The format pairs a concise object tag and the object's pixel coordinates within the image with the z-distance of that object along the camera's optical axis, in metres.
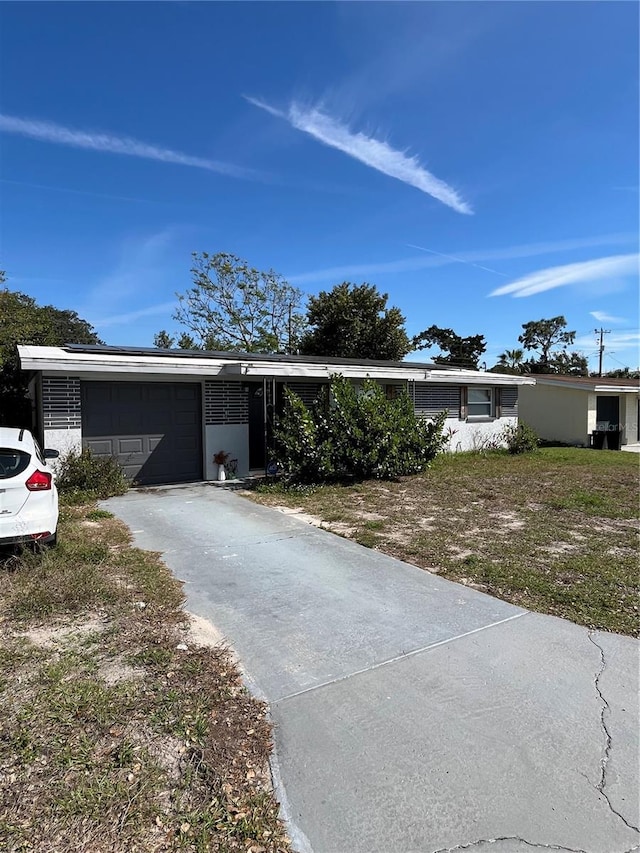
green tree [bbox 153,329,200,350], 33.09
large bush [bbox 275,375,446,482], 10.02
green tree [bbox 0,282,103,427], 12.20
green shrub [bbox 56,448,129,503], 8.78
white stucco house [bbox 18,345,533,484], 9.05
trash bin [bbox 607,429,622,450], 19.94
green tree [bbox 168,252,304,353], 32.59
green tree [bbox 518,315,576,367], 56.06
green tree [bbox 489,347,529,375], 44.75
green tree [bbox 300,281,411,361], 27.83
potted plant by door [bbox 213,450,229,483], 10.82
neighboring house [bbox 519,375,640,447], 19.59
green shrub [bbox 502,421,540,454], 16.03
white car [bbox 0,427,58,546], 4.70
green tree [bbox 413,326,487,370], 46.69
